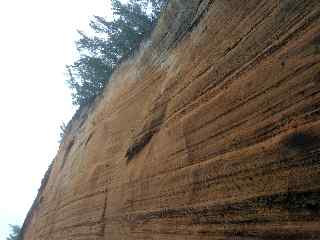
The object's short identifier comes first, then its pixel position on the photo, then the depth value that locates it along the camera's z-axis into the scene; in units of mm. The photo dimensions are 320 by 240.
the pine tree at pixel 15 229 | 27388
